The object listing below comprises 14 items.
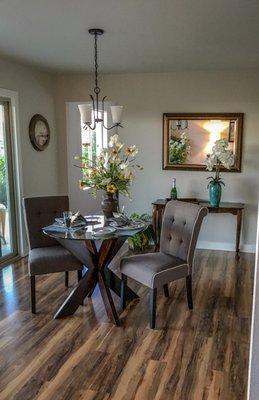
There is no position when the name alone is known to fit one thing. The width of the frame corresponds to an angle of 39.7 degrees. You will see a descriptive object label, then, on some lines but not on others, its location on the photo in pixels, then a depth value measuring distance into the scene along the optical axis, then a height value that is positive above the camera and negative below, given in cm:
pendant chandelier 302 +39
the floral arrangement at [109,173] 315 -13
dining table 296 -87
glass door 428 -43
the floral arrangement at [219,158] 453 +0
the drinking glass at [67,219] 307 -52
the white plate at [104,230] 285 -59
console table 454 -66
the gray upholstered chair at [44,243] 314 -83
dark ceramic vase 332 -43
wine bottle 486 -49
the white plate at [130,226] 302 -59
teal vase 458 -45
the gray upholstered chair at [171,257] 294 -89
